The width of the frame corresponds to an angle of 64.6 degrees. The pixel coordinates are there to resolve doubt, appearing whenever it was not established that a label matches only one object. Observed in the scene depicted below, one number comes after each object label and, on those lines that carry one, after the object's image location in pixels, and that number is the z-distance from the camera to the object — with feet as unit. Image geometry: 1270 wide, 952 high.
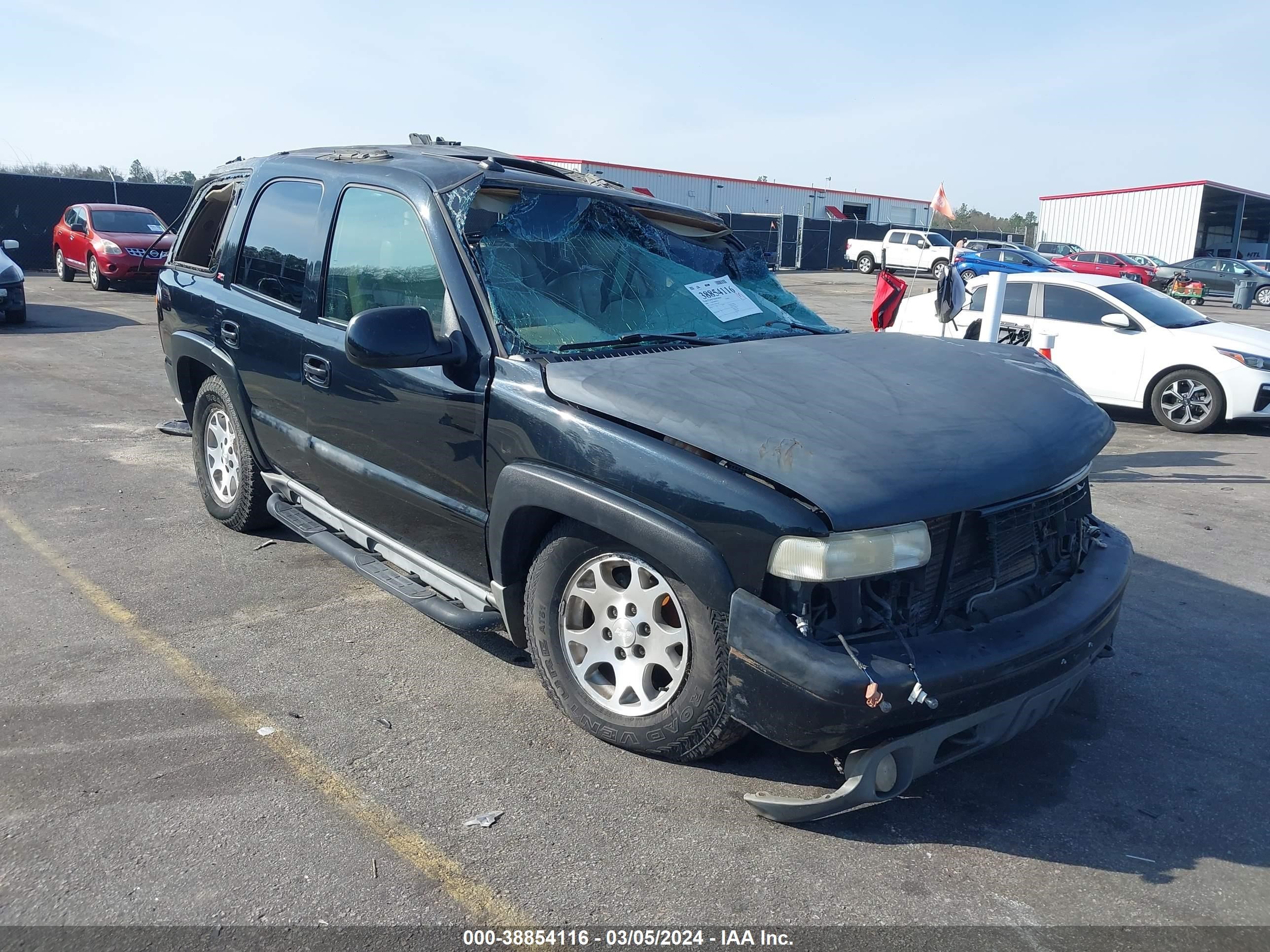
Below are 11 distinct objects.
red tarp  25.80
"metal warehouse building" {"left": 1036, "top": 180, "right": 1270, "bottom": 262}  145.32
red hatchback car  63.57
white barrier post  26.99
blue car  74.54
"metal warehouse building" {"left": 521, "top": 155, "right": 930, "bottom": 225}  144.56
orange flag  53.88
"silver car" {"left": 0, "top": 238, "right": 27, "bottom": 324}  45.88
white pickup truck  117.50
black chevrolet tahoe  9.07
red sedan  101.65
